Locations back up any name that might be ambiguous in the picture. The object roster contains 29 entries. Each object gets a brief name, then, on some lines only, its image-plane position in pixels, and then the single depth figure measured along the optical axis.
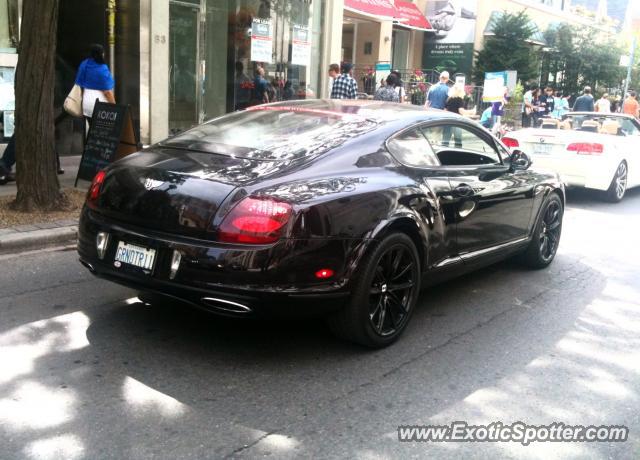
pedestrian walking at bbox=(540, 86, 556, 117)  23.38
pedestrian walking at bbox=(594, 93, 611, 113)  21.09
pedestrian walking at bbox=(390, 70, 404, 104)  12.88
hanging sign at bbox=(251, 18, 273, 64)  15.24
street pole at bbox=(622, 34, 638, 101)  21.64
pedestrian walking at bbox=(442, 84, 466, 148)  13.77
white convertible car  10.86
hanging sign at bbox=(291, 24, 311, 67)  16.17
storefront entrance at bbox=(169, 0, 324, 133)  14.33
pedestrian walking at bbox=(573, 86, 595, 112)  19.41
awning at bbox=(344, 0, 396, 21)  21.06
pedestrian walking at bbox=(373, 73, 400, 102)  12.73
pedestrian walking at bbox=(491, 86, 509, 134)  17.23
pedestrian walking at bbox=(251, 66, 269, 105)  15.38
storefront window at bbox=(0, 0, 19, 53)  10.79
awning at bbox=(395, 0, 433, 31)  25.45
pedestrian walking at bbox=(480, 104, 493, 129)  17.44
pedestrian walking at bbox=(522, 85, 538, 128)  22.73
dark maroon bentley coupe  3.69
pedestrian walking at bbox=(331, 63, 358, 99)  12.24
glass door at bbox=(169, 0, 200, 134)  14.05
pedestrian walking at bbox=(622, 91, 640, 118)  22.10
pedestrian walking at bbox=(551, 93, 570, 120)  24.28
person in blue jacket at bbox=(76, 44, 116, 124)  9.23
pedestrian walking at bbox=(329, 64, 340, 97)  12.83
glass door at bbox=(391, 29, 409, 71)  28.72
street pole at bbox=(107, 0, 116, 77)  12.35
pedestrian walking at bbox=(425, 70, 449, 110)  14.23
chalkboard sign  8.41
